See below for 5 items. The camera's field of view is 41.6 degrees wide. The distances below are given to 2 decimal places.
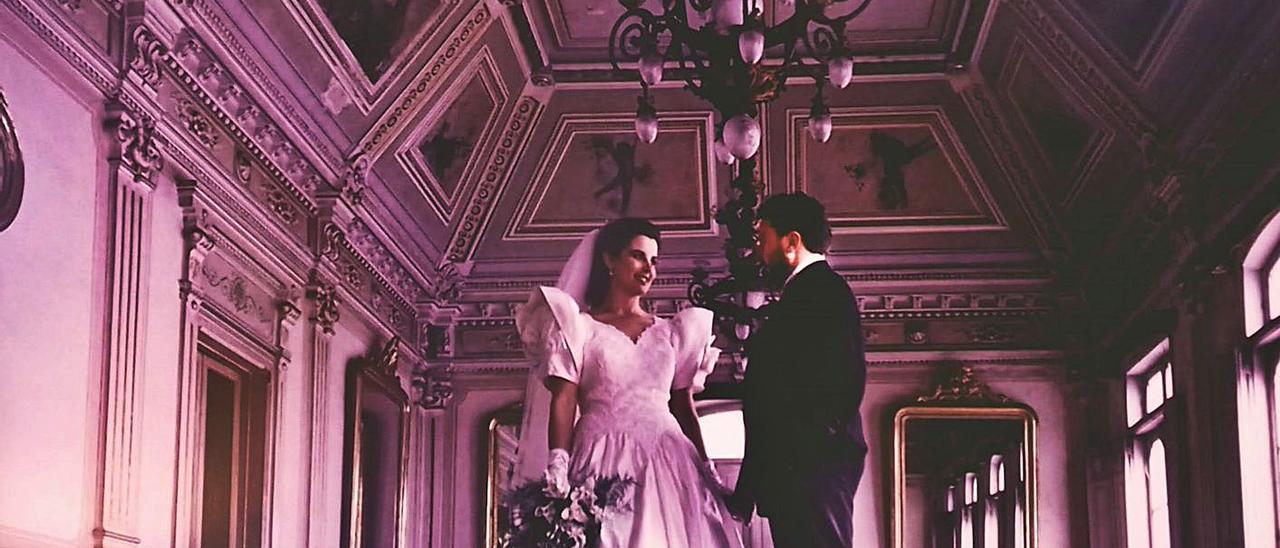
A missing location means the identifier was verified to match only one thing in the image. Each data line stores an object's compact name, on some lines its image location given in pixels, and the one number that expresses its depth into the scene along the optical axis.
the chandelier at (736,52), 7.21
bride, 5.16
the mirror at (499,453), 13.78
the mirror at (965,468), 13.52
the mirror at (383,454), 12.70
